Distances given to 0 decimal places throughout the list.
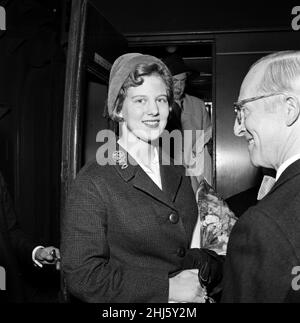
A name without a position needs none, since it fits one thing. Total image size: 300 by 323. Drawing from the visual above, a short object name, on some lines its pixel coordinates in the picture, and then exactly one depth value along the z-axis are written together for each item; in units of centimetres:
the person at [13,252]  213
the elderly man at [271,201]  95
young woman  135
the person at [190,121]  359
